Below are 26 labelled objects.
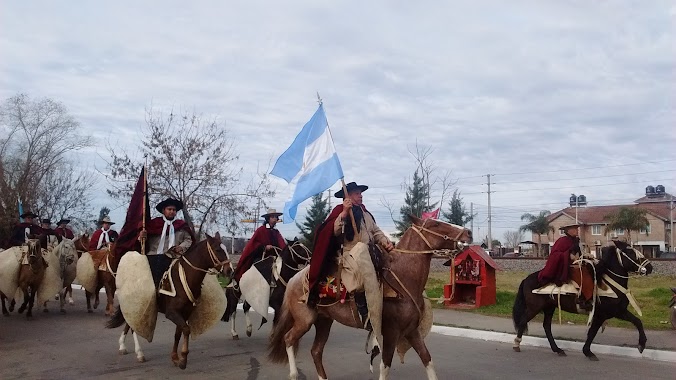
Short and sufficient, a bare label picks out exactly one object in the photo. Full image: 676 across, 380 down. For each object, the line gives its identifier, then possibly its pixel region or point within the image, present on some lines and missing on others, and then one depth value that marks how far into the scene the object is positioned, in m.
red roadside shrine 15.78
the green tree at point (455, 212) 47.09
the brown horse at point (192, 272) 8.98
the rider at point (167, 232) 10.08
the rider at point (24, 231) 14.98
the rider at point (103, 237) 16.84
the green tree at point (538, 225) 65.38
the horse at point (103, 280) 14.64
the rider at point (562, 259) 10.55
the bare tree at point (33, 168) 32.38
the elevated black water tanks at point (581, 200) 79.18
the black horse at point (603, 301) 10.07
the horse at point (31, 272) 13.93
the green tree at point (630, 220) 46.53
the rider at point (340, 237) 7.55
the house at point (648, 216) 64.88
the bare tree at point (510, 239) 103.46
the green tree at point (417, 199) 28.70
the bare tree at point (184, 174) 23.30
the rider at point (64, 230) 18.08
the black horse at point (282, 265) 10.69
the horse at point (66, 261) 15.66
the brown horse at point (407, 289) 7.09
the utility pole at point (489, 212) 65.46
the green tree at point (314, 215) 42.53
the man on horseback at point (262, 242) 11.71
